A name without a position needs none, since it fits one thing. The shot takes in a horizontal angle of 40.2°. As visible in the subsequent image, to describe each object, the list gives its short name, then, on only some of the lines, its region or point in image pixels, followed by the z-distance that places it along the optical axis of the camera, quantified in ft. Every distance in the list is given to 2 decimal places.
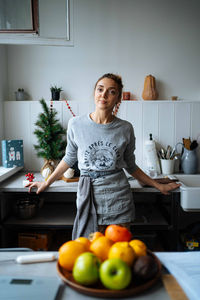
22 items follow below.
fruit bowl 2.06
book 7.46
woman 4.97
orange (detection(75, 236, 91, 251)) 2.46
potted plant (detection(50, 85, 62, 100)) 8.16
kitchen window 5.92
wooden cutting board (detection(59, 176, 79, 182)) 6.98
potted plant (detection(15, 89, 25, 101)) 8.25
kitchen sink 6.23
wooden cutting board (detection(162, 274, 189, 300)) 2.18
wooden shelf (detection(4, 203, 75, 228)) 6.72
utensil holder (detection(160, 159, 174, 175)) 7.91
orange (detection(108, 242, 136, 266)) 2.19
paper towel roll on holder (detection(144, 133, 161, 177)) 8.01
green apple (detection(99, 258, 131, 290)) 2.03
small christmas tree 7.61
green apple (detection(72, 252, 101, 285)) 2.07
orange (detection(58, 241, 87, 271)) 2.29
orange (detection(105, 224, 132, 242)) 2.59
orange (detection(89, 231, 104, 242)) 2.64
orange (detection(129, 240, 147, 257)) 2.35
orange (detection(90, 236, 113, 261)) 2.34
